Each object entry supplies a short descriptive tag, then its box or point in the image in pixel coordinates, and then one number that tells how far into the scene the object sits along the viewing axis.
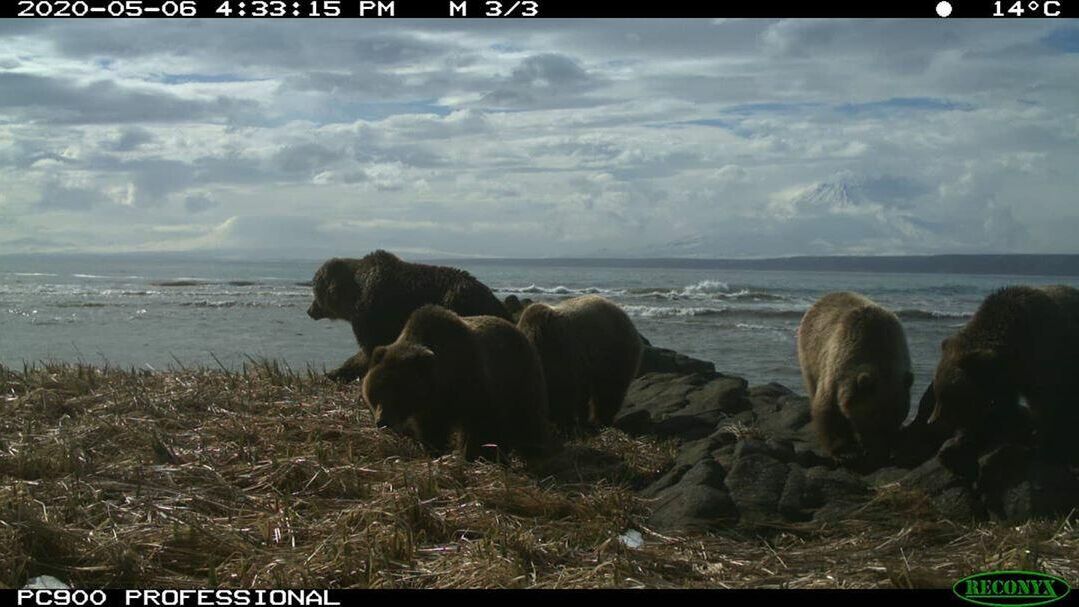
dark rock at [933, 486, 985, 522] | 6.61
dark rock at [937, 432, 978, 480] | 7.08
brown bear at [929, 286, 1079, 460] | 7.55
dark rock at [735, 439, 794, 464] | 7.39
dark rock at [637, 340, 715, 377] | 13.49
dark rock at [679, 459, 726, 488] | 6.89
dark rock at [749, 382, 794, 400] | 11.22
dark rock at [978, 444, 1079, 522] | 6.51
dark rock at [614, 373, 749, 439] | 9.76
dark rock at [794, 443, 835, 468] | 7.92
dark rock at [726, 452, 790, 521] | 6.64
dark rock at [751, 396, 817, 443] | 9.34
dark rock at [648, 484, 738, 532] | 6.32
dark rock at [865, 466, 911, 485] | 7.39
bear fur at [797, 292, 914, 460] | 8.19
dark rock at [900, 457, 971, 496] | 7.00
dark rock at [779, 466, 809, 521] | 6.67
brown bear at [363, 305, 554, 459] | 7.86
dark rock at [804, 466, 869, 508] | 6.88
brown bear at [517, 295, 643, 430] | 9.94
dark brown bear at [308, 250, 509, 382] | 10.93
